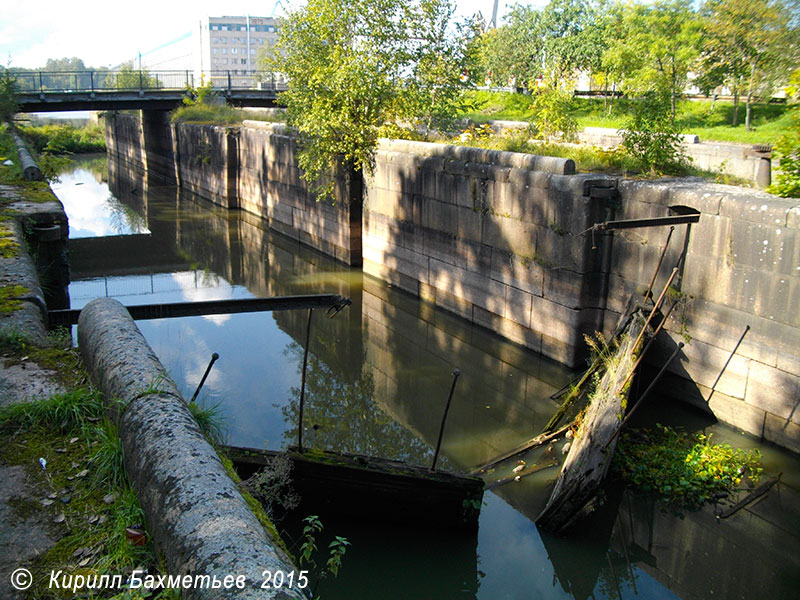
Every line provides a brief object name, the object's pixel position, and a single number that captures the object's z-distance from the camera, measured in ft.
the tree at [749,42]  72.49
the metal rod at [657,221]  26.43
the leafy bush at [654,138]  32.35
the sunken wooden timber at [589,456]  19.44
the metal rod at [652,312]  23.77
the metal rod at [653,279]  26.32
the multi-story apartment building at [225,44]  386.93
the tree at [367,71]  48.85
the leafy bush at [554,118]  45.32
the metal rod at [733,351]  25.59
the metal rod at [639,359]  22.16
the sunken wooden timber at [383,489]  18.66
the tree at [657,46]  84.02
